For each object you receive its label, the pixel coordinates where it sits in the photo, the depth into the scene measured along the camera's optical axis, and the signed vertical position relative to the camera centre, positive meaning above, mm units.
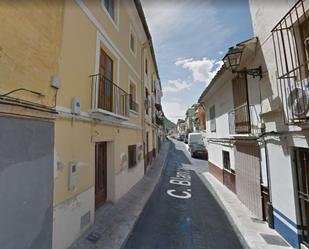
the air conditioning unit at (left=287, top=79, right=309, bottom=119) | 3264 +691
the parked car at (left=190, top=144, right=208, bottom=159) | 20438 -1592
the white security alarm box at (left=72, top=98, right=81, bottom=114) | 4032 +783
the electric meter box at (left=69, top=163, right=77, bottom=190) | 3864 -806
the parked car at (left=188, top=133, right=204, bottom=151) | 24098 -101
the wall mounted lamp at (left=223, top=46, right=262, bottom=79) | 5082 +2336
